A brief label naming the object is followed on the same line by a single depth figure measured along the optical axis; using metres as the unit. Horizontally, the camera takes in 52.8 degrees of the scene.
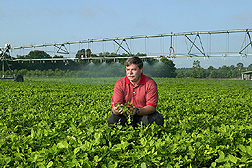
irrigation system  21.42
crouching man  3.87
